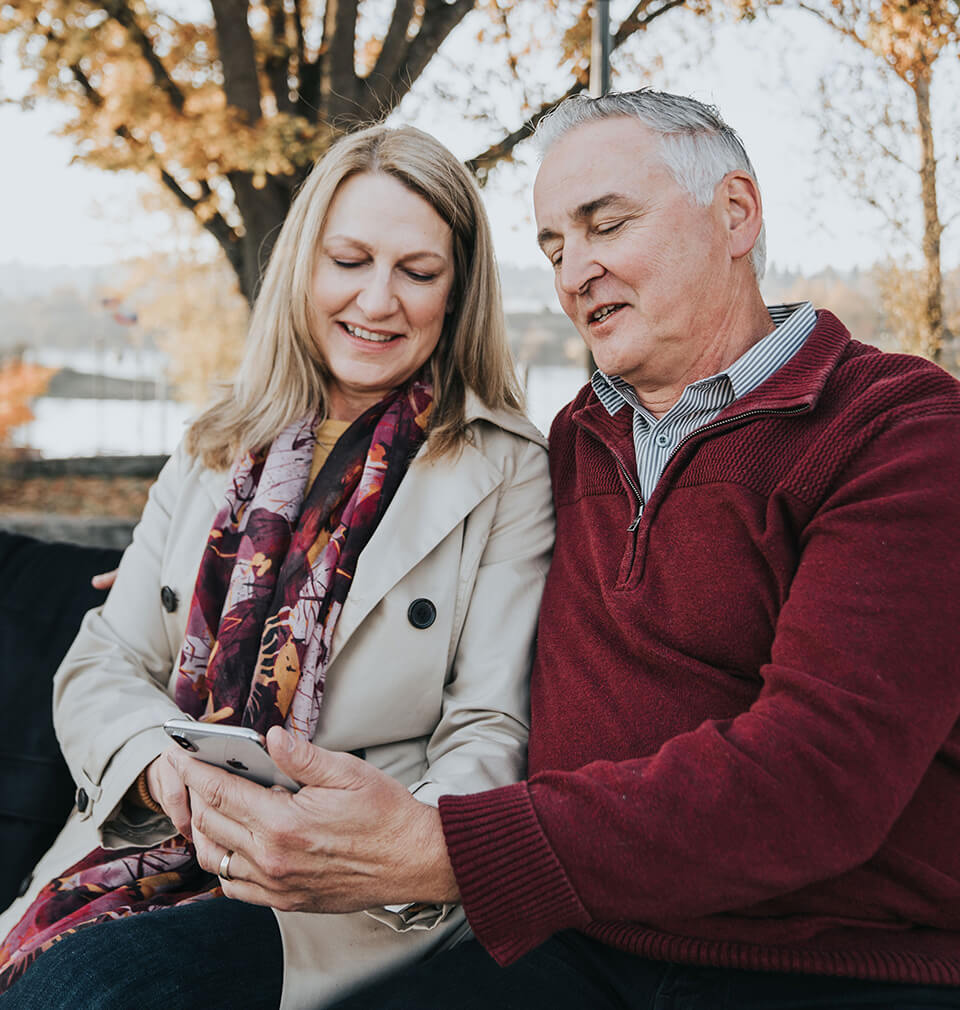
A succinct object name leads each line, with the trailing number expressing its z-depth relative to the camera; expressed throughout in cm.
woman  187
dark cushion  256
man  138
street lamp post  403
